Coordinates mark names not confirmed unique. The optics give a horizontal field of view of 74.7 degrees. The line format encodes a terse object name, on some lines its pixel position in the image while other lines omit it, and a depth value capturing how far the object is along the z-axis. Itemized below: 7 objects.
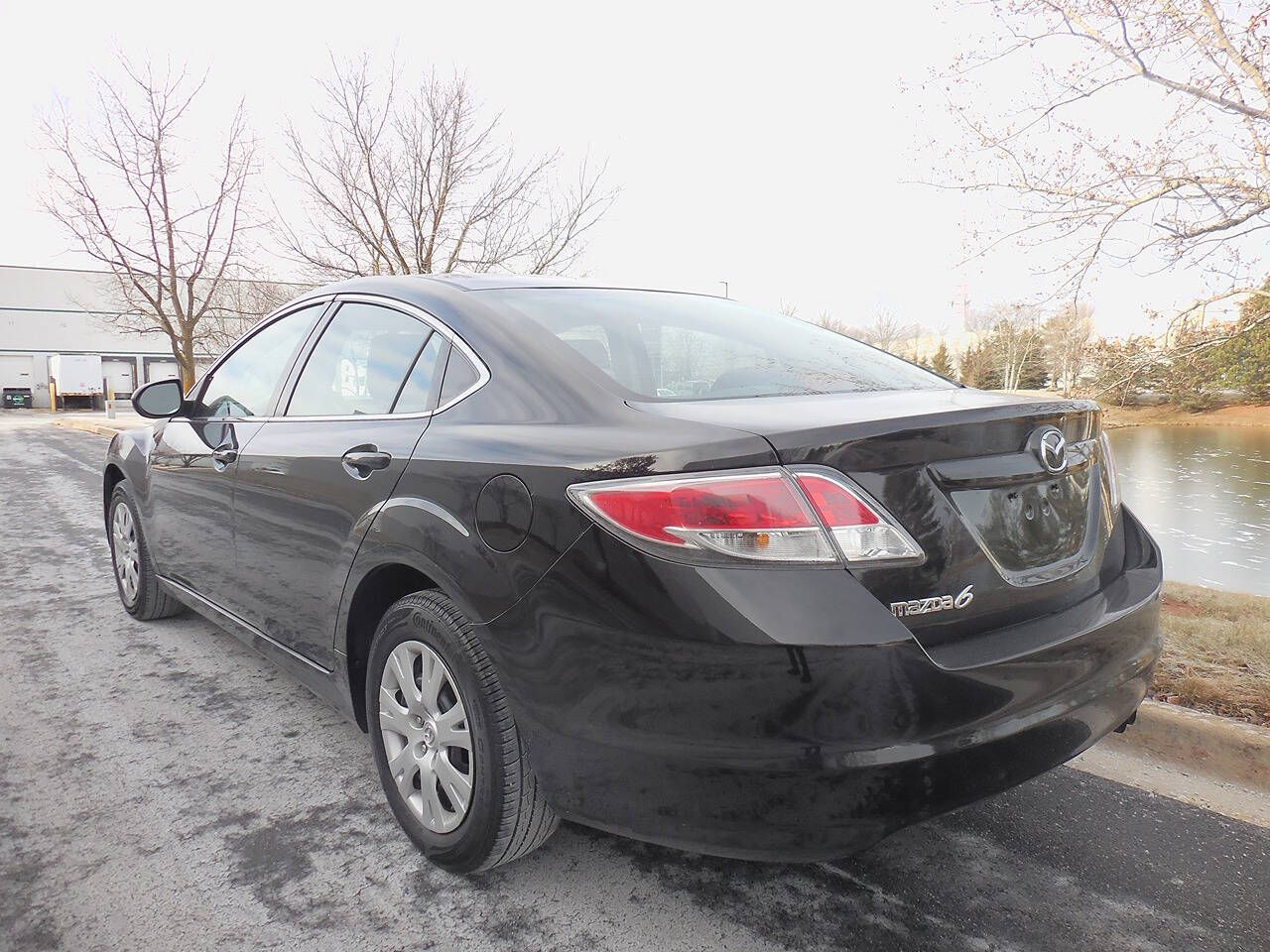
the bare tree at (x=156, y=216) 20.11
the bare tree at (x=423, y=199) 16.20
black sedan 1.54
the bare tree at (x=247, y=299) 21.80
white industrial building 52.00
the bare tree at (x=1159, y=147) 5.32
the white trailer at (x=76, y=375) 43.38
